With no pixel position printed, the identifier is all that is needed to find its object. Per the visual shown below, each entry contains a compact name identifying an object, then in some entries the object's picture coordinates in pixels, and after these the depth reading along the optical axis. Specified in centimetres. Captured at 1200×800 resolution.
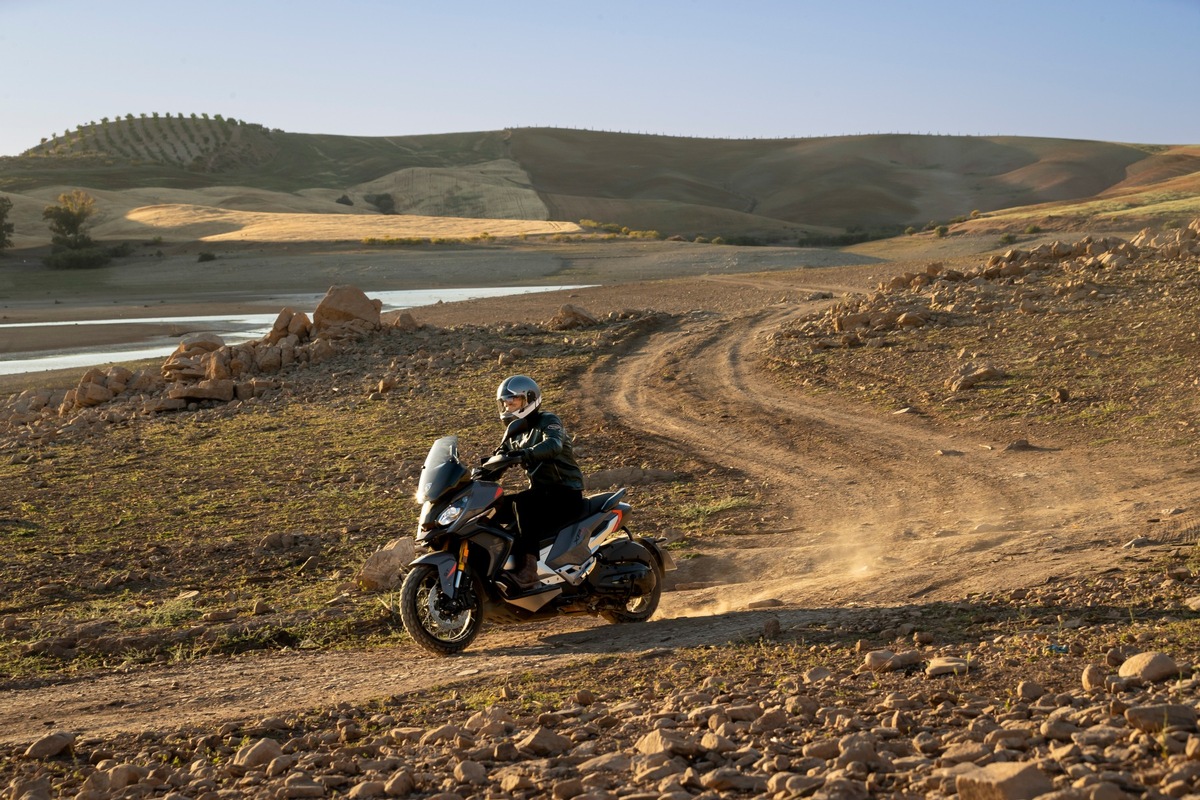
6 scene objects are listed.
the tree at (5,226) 7581
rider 816
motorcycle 781
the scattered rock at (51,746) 603
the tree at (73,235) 6812
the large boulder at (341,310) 2575
